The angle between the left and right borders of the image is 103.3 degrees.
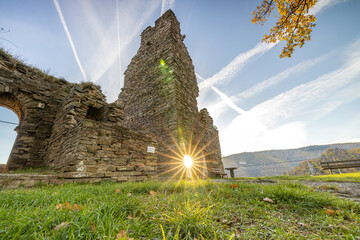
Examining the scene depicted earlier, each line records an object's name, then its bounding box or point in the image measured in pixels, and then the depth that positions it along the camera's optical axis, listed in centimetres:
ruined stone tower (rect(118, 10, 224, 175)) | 736
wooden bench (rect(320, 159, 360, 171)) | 889
